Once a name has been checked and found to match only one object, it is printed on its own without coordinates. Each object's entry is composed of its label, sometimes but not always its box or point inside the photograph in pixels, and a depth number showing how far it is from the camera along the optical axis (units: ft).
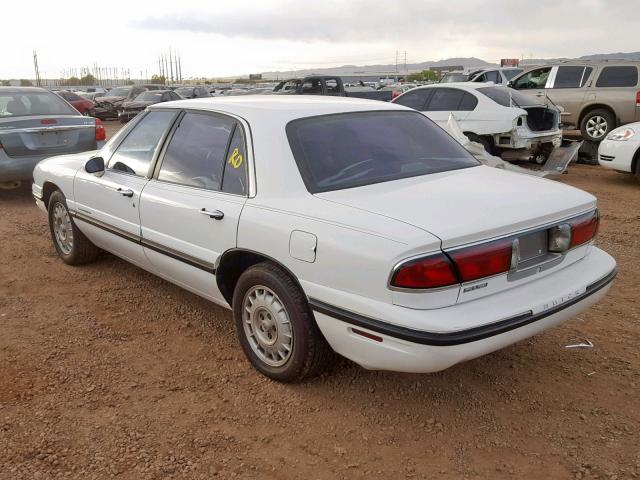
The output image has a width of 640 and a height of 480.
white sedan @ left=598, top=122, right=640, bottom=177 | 28.17
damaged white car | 31.58
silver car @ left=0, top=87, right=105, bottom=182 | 25.55
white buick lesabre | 8.45
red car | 70.59
